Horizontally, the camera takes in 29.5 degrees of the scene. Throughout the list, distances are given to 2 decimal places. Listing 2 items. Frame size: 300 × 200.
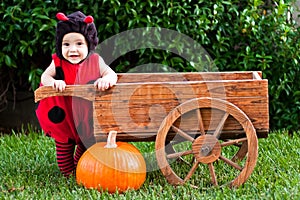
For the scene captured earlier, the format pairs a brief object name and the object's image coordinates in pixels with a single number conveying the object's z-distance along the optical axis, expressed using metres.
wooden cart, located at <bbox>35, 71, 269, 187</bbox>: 3.23
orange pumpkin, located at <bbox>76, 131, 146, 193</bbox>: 3.21
